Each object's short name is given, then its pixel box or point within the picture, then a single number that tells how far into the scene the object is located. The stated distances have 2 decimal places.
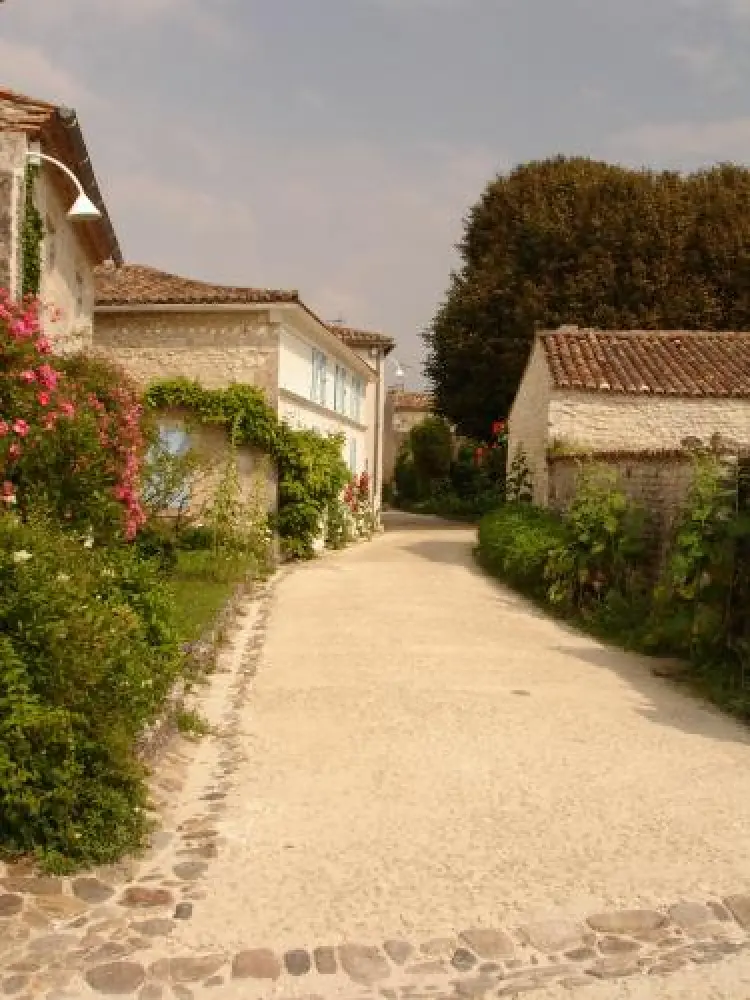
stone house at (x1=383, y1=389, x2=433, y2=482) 48.62
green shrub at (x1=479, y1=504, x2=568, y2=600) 12.98
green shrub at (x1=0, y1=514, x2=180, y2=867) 4.36
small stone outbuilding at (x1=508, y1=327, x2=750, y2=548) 17.30
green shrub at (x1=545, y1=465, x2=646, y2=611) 11.52
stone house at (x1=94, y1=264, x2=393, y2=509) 17.81
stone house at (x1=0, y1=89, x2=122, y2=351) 9.89
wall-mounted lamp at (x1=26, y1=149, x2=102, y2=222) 8.76
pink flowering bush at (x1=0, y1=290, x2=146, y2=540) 6.64
